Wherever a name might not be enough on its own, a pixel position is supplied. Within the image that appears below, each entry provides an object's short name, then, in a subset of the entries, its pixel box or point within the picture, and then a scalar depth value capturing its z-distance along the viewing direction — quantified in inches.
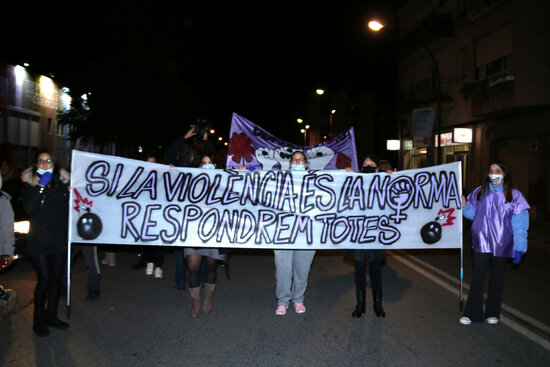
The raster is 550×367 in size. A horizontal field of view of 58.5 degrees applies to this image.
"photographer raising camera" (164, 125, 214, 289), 252.5
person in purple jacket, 198.2
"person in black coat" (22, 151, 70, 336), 183.2
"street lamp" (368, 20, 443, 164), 677.5
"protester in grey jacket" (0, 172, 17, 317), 190.7
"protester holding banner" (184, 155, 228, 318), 210.7
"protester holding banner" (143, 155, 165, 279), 292.8
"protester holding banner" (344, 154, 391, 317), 214.4
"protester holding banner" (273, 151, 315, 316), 216.5
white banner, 213.0
